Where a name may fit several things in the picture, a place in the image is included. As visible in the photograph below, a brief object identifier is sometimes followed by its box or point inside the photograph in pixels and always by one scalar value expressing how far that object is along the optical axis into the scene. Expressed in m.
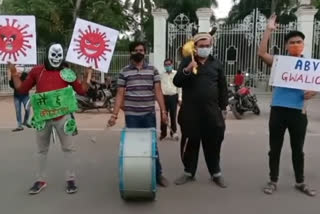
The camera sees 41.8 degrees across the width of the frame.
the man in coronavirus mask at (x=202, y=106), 4.64
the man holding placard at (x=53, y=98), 4.52
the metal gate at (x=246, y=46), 17.08
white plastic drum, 4.13
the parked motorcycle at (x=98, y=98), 11.90
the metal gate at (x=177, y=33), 16.50
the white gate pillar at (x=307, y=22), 15.54
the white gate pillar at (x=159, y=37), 15.64
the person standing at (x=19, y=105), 8.66
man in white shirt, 7.85
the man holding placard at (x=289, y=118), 4.51
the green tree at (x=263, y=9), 27.98
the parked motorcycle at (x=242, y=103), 11.00
